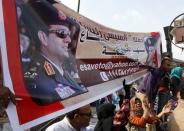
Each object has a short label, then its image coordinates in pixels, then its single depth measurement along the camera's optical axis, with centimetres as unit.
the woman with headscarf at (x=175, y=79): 327
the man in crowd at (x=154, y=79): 298
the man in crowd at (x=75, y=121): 209
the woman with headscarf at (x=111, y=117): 304
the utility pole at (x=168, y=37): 380
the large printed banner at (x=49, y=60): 149
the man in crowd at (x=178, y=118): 223
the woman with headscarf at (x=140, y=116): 304
